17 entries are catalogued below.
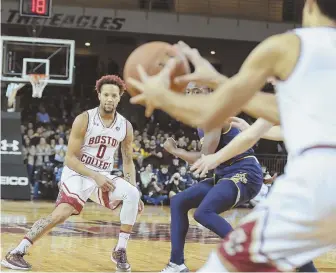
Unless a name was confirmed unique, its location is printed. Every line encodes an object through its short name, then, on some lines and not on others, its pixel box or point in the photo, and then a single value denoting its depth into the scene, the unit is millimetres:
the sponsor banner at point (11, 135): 16694
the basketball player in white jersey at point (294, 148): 2277
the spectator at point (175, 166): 17941
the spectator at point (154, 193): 17469
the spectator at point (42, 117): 20911
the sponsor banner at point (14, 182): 16516
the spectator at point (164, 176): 17703
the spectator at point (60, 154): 17562
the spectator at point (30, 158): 17344
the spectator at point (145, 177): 17359
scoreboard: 14109
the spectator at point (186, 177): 17594
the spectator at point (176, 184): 17438
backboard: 17234
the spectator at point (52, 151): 17750
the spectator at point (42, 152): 17572
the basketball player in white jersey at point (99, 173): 6340
